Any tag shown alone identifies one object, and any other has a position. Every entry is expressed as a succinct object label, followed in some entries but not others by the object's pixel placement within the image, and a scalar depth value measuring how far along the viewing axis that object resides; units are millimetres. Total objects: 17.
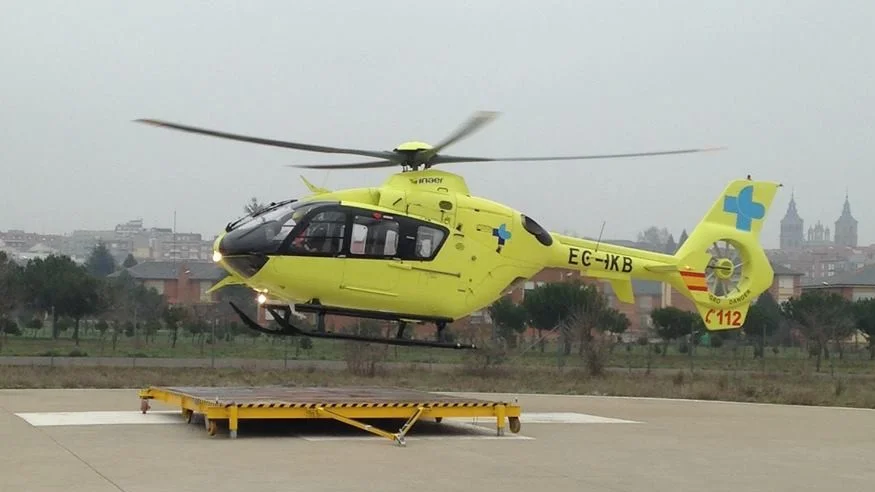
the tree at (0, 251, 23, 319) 47156
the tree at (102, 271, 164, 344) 57144
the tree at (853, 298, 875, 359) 55375
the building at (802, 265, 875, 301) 83250
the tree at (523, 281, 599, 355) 51562
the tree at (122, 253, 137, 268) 143612
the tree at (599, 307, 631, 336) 47281
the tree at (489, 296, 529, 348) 54906
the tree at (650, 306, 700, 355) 57312
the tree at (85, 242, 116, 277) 136125
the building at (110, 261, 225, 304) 90688
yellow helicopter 18734
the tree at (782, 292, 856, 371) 50312
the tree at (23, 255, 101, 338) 54281
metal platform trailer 16844
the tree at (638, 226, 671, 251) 166188
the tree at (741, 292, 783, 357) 61500
